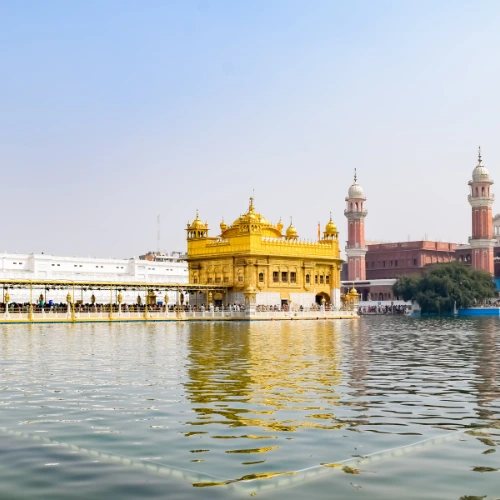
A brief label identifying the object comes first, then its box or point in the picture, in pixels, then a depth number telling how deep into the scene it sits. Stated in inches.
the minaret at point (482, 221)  4284.0
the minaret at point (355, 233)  4751.5
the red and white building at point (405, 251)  4301.2
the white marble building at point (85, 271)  3169.3
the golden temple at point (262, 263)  2623.0
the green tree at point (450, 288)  3189.0
